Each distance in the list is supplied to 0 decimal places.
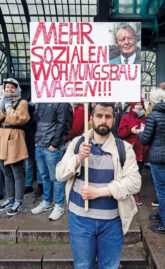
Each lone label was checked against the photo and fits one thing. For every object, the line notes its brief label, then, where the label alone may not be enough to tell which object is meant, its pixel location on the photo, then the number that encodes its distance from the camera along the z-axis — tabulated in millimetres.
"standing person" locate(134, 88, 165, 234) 2756
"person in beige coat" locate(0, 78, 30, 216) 3219
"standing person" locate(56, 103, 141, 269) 1731
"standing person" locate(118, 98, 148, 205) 3715
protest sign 1851
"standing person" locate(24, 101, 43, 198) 3811
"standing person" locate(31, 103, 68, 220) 3141
